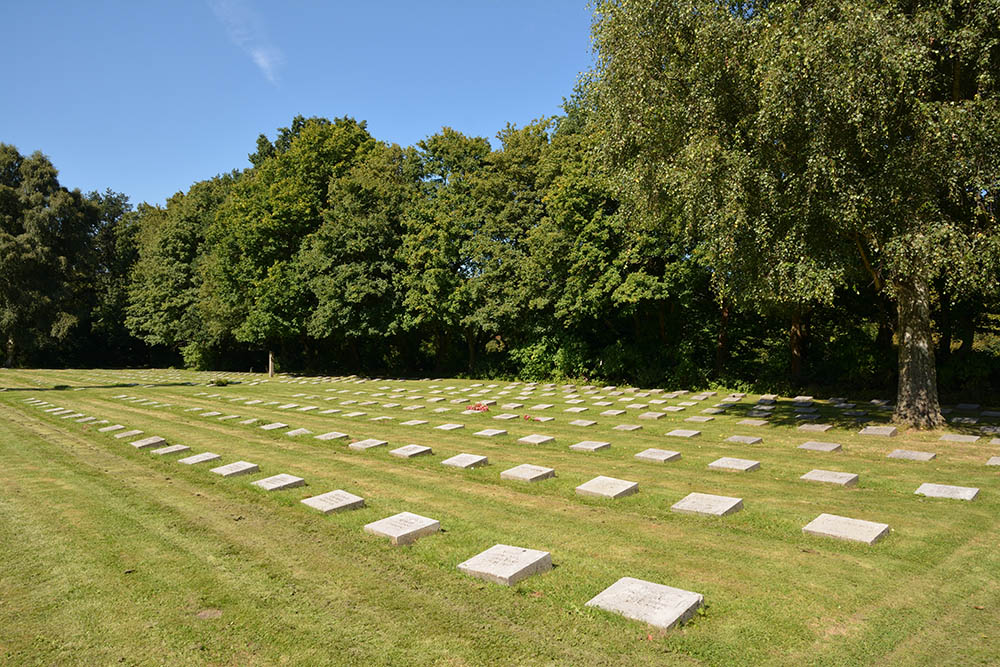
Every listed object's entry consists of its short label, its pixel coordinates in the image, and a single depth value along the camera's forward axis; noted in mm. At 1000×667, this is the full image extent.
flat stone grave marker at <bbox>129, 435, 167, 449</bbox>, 9641
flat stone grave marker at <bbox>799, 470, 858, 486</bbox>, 6687
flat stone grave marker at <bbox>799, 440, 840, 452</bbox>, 8805
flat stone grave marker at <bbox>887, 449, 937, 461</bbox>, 8102
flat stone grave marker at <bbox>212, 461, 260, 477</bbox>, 7449
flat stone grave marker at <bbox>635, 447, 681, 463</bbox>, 8195
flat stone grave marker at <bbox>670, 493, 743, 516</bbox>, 5492
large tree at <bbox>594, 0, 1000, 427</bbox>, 8500
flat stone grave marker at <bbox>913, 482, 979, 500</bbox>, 6031
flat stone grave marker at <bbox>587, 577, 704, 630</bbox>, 3350
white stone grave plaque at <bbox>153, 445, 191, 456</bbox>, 9086
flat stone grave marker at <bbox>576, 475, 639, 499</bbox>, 6172
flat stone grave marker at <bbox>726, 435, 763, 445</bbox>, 9566
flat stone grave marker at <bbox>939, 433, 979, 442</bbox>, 9264
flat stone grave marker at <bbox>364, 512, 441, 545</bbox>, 4820
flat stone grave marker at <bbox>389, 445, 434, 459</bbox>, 8573
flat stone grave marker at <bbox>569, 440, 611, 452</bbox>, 9055
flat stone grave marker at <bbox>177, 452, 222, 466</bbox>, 8320
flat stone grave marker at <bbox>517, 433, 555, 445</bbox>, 9773
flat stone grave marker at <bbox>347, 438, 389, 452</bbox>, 9289
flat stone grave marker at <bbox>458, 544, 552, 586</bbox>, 3971
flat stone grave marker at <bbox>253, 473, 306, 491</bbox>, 6645
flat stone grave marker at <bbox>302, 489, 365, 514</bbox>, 5754
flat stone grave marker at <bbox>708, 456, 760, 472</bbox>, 7473
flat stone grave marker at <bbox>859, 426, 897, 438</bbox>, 9883
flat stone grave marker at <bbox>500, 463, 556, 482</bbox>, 6957
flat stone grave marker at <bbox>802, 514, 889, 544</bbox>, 4699
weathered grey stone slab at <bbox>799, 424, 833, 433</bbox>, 10531
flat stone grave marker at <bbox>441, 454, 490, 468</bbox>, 7801
